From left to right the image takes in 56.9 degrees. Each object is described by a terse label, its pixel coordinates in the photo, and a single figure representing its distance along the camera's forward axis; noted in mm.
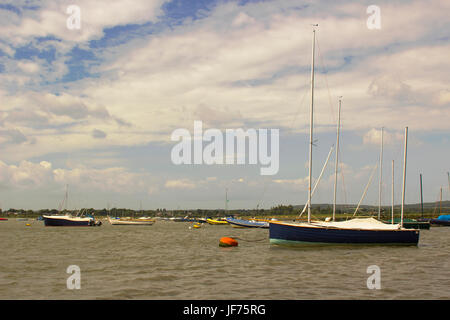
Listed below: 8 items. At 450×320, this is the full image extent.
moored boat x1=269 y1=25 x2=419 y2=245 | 37562
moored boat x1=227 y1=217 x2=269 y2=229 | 110425
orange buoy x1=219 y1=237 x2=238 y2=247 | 45594
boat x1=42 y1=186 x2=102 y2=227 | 118625
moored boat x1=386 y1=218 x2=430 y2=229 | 85094
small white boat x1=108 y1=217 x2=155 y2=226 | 143975
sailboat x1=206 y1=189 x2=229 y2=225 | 156312
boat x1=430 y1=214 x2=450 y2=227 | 115206
